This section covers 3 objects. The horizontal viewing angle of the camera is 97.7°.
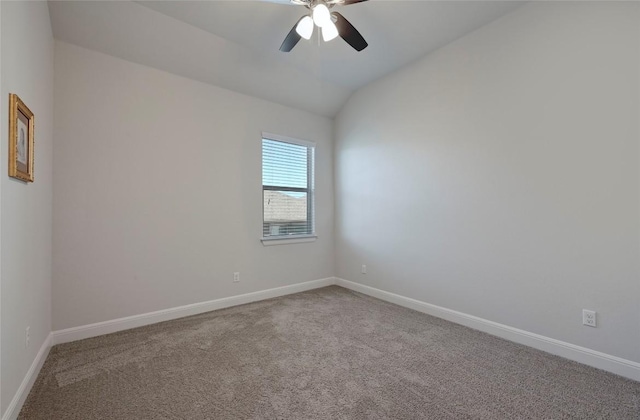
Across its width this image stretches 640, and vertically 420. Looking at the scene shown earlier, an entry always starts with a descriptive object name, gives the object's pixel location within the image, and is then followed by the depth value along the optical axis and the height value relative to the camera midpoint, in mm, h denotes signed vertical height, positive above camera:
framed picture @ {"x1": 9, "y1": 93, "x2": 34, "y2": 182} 1541 +424
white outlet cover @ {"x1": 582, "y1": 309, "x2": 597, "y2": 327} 2064 -807
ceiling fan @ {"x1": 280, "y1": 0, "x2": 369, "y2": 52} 1933 +1403
